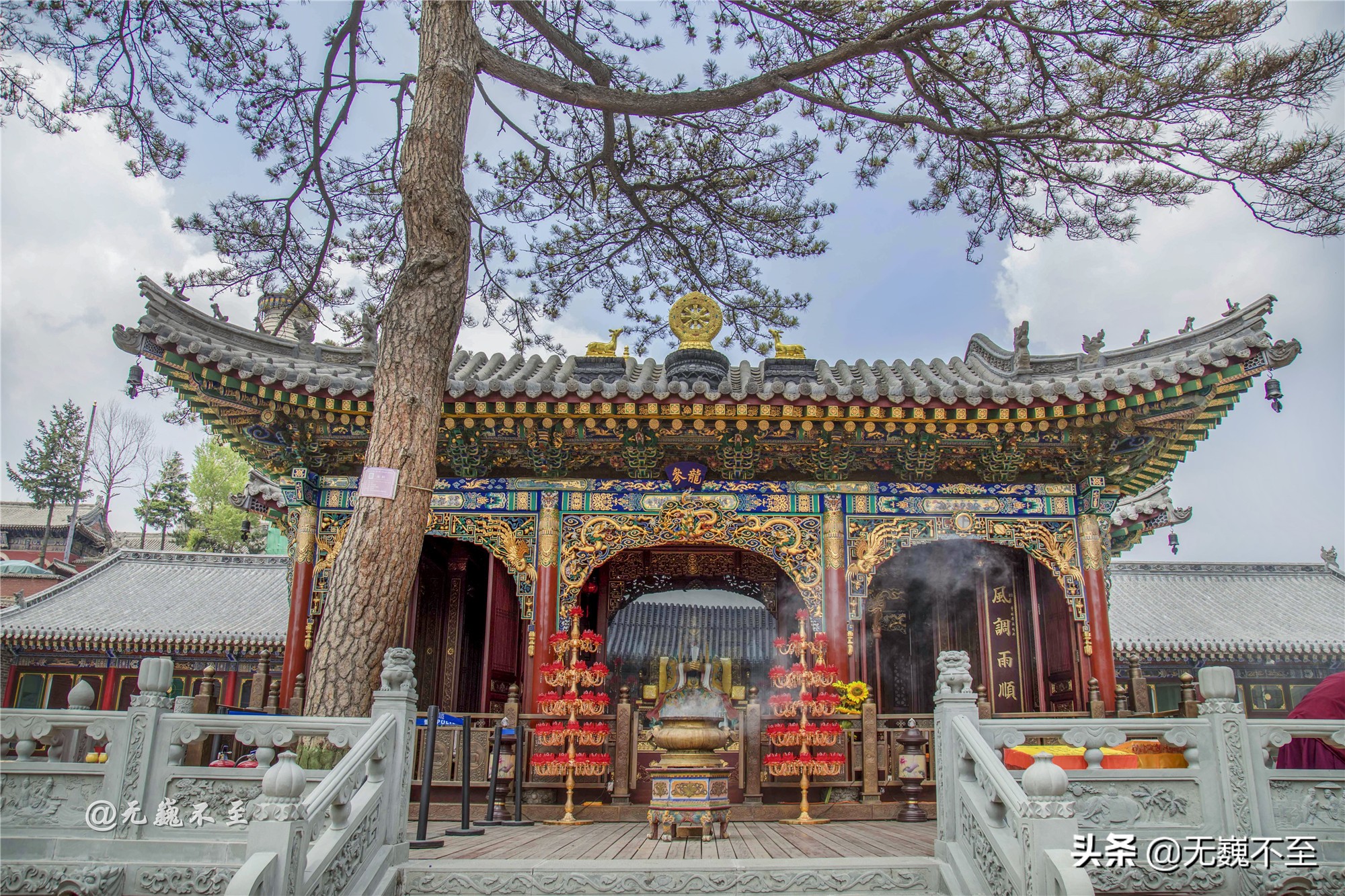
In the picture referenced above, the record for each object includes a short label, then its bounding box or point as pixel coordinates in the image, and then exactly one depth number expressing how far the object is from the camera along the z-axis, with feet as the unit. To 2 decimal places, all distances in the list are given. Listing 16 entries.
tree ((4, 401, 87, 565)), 102.73
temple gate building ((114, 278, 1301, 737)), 24.08
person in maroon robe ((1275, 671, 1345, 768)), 16.19
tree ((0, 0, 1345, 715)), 17.85
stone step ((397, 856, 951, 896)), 14.48
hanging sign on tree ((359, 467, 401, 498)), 16.78
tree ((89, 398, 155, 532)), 98.68
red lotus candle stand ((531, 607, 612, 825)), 23.35
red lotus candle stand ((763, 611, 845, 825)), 23.21
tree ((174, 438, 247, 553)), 95.71
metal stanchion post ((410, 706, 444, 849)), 17.13
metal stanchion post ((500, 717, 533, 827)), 21.29
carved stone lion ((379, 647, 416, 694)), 15.47
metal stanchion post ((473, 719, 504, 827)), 21.02
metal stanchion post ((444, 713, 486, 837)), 18.94
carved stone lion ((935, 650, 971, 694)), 15.74
